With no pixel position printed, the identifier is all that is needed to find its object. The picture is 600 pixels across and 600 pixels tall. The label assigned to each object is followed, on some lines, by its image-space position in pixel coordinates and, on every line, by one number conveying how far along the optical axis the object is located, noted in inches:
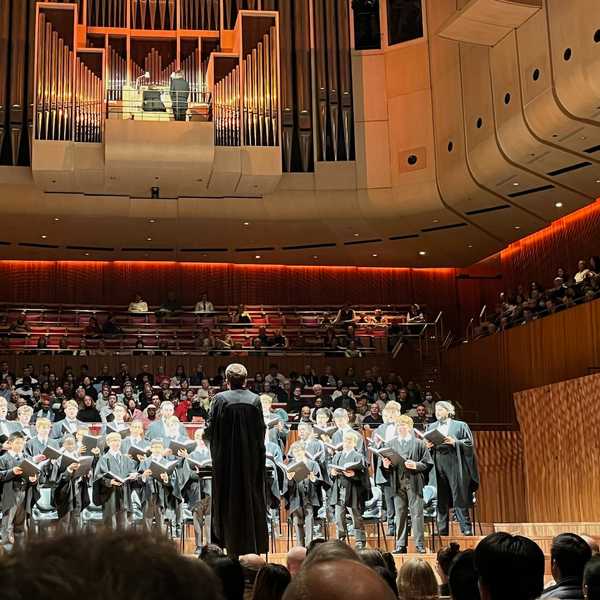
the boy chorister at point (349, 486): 394.3
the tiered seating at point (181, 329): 705.0
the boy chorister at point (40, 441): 388.2
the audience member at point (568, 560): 115.9
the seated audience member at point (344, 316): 758.5
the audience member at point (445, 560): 163.5
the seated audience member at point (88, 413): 530.9
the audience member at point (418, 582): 125.0
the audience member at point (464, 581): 116.8
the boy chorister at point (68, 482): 375.6
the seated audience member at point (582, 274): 581.6
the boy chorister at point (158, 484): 381.7
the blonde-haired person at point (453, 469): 406.9
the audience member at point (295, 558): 170.4
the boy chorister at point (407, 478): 390.6
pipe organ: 638.5
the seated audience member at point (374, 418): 529.3
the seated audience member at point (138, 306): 754.8
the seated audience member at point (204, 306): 757.3
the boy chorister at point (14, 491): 373.7
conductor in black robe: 254.4
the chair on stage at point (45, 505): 398.6
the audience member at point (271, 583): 108.7
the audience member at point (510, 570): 88.3
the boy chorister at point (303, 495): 393.7
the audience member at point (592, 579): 97.6
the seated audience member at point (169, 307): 750.5
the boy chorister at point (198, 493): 381.7
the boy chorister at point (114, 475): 379.6
